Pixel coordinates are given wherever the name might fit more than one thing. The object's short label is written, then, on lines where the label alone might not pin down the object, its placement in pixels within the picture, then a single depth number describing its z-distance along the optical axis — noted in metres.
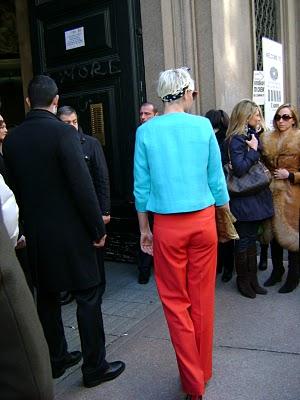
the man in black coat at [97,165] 4.24
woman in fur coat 4.65
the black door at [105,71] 5.66
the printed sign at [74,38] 5.88
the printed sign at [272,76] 7.04
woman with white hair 2.81
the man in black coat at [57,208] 2.92
